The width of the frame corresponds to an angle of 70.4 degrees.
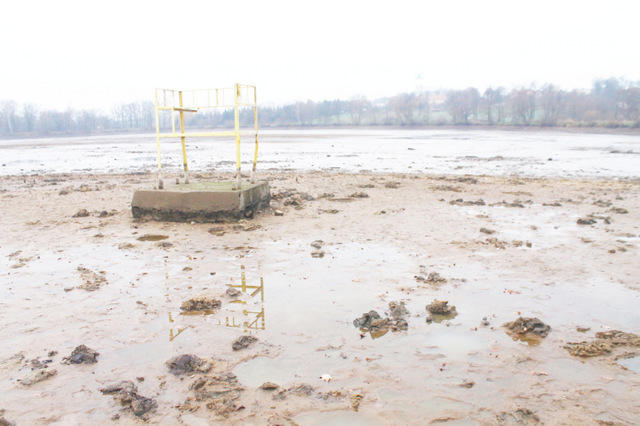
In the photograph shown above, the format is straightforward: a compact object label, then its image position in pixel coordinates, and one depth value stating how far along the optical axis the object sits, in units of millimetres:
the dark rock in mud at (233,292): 5160
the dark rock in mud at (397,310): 4613
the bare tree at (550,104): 85062
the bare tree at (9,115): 114131
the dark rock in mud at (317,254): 6704
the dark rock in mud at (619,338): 3992
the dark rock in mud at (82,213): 9611
